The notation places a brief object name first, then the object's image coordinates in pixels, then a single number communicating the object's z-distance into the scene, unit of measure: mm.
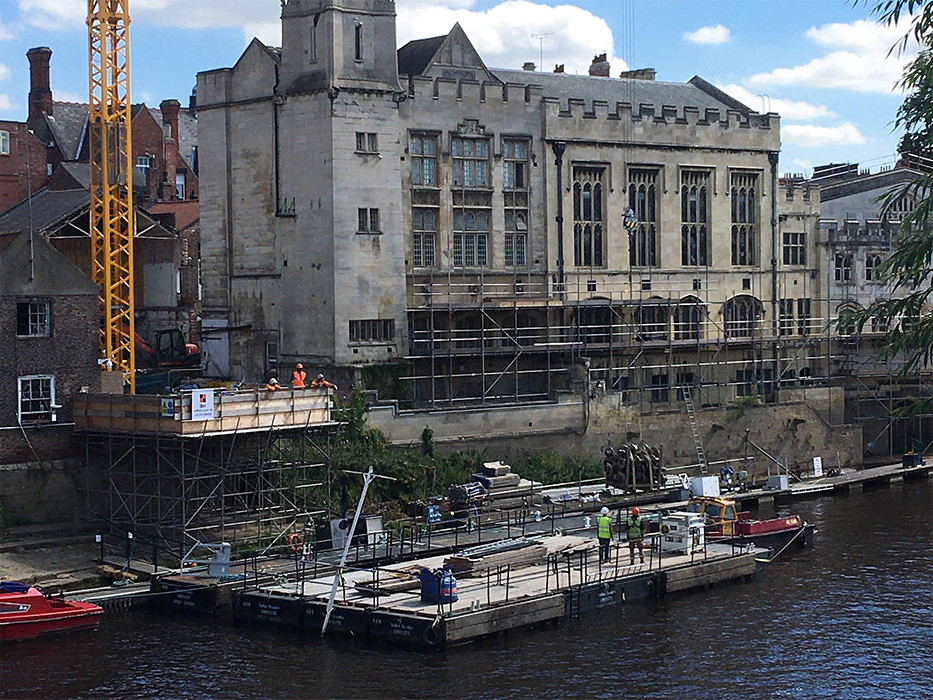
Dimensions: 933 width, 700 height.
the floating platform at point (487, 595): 42781
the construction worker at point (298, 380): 54084
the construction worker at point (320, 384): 54531
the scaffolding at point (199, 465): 50406
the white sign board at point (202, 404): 49438
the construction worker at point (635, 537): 50969
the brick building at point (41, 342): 52625
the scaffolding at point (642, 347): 68562
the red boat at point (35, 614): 43125
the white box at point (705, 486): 63625
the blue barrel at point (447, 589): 43719
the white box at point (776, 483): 68688
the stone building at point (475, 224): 65625
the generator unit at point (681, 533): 52344
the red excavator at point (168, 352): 76062
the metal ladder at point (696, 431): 70975
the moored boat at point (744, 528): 56281
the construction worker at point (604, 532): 50938
